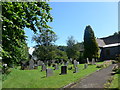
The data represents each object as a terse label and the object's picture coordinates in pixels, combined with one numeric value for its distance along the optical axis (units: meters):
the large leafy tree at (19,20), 3.28
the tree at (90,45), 24.09
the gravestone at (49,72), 9.07
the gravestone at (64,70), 10.25
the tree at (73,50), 36.40
